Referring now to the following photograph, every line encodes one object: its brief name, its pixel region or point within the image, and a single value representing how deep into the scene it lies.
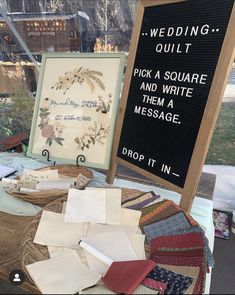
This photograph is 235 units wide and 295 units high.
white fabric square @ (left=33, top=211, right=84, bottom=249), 0.68
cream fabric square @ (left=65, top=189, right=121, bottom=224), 0.75
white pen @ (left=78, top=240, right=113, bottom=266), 0.59
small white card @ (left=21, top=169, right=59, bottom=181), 1.05
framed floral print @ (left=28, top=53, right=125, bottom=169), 1.07
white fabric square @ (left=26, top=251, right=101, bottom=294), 0.53
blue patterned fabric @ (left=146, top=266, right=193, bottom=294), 0.52
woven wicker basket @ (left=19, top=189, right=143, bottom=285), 0.64
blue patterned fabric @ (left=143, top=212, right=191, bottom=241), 0.69
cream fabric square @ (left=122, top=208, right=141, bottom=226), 0.75
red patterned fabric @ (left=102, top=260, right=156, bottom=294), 0.51
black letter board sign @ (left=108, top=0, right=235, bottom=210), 0.77
